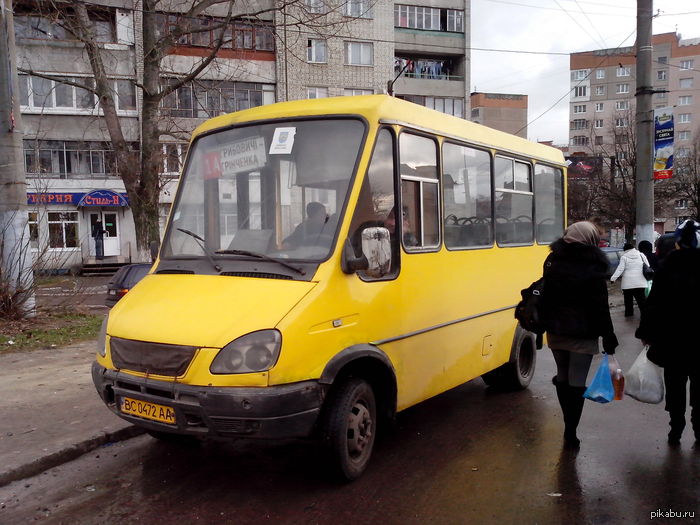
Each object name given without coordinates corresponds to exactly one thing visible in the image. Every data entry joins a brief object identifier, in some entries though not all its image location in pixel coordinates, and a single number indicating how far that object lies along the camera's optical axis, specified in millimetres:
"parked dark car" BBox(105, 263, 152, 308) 12094
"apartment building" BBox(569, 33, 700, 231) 85125
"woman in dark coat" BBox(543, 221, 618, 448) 4809
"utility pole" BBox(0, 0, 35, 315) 10828
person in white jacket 12898
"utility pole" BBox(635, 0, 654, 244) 12688
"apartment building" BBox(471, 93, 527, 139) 90562
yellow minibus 3719
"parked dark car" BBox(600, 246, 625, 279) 24781
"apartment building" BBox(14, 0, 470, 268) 32812
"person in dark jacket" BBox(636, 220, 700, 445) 4848
